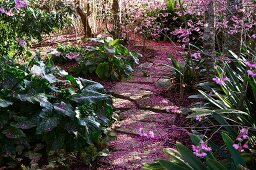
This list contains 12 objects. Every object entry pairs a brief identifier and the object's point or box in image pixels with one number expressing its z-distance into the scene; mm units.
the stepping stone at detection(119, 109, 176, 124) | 4020
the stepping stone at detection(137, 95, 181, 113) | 4355
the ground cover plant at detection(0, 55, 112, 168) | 3012
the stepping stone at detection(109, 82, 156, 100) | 4770
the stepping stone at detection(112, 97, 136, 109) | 4406
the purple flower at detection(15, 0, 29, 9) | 3042
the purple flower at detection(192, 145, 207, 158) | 2013
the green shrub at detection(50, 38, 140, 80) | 5363
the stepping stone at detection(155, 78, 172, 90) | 5052
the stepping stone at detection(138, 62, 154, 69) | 6215
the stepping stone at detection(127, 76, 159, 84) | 5394
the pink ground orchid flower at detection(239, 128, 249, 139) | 2069
